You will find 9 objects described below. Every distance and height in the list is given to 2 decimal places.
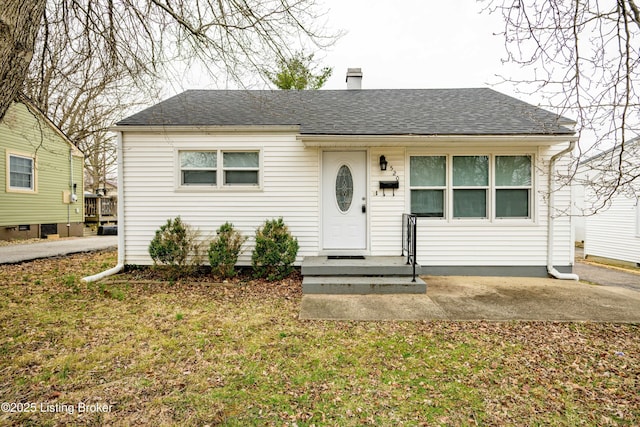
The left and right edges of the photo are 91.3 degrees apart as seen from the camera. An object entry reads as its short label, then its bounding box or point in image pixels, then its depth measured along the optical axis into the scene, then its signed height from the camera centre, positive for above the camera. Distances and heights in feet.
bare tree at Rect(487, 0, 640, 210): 10.03 +5.03
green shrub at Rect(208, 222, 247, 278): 20.12 -2.62
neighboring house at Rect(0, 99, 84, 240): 38.32 +3.44
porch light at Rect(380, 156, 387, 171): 21.34 +3.24
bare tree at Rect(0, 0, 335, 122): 16.35 +9.67
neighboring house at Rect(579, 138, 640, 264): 34.76 -2.49
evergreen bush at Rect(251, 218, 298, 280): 19.61 -2.56
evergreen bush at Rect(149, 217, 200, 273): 19.85 -2.36
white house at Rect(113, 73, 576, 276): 21.40 +1.42
